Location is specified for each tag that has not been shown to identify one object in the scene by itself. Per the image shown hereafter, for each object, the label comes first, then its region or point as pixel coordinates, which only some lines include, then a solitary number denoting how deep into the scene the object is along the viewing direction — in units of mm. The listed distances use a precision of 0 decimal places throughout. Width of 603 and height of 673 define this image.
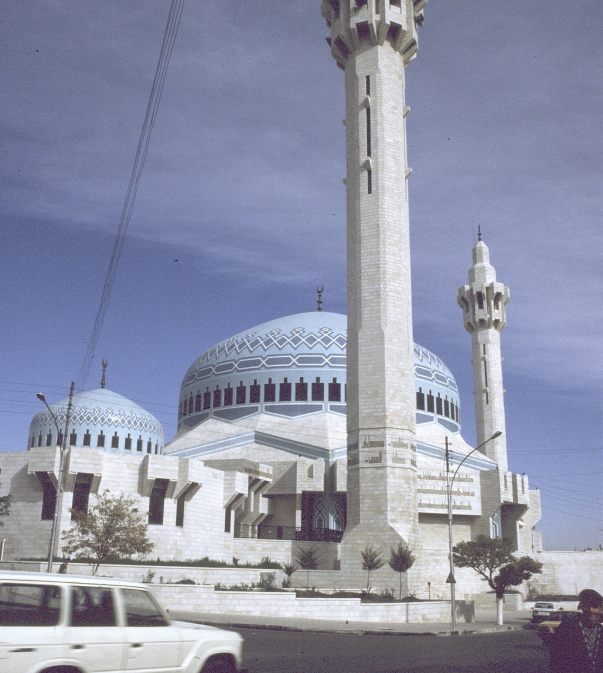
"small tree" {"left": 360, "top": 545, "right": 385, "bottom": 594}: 27906
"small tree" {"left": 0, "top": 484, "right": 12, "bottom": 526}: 27844
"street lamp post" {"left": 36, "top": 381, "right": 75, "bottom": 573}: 21697
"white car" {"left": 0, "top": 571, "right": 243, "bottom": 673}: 6031
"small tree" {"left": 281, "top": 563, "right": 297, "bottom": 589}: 29053
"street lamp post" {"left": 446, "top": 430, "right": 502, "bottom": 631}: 22328
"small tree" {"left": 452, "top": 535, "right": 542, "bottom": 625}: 28234
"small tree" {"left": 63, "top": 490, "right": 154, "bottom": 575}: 25188
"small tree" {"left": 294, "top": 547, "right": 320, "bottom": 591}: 30594
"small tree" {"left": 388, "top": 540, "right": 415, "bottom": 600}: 27391
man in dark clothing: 5316
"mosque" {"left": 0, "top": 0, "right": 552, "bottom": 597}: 28891
